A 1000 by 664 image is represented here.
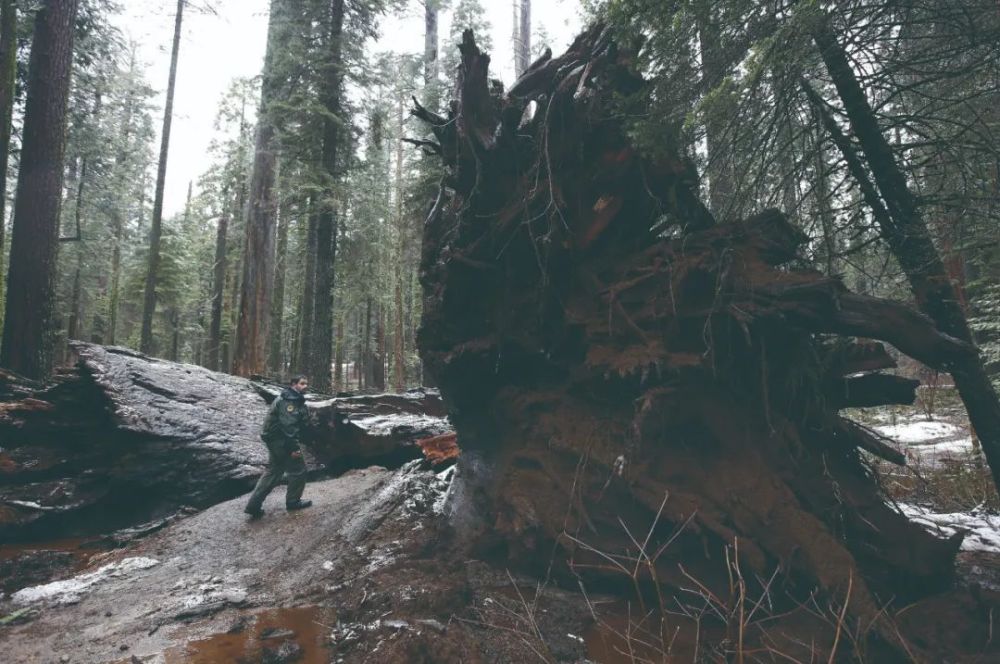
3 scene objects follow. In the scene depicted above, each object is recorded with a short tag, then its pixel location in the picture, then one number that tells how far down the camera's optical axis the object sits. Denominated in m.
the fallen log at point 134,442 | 7.14
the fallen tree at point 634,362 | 4.18
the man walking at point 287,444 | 7.25
